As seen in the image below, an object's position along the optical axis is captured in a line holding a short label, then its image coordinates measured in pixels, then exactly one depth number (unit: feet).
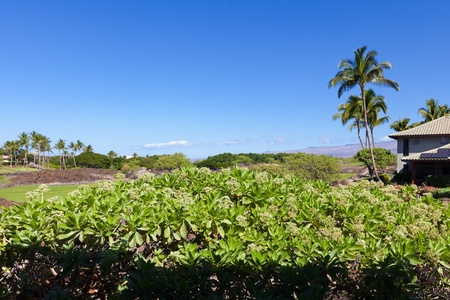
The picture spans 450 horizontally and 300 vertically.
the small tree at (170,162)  189.55
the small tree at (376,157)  141.01
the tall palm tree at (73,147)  320.09
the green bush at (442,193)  74.02
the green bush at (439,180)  98.27
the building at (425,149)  106.42
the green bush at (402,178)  114.73
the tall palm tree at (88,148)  339.22
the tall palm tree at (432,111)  172.86
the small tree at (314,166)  122.31
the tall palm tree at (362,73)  115.14
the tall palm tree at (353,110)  134.82
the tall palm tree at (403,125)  171.17
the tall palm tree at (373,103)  132.88
